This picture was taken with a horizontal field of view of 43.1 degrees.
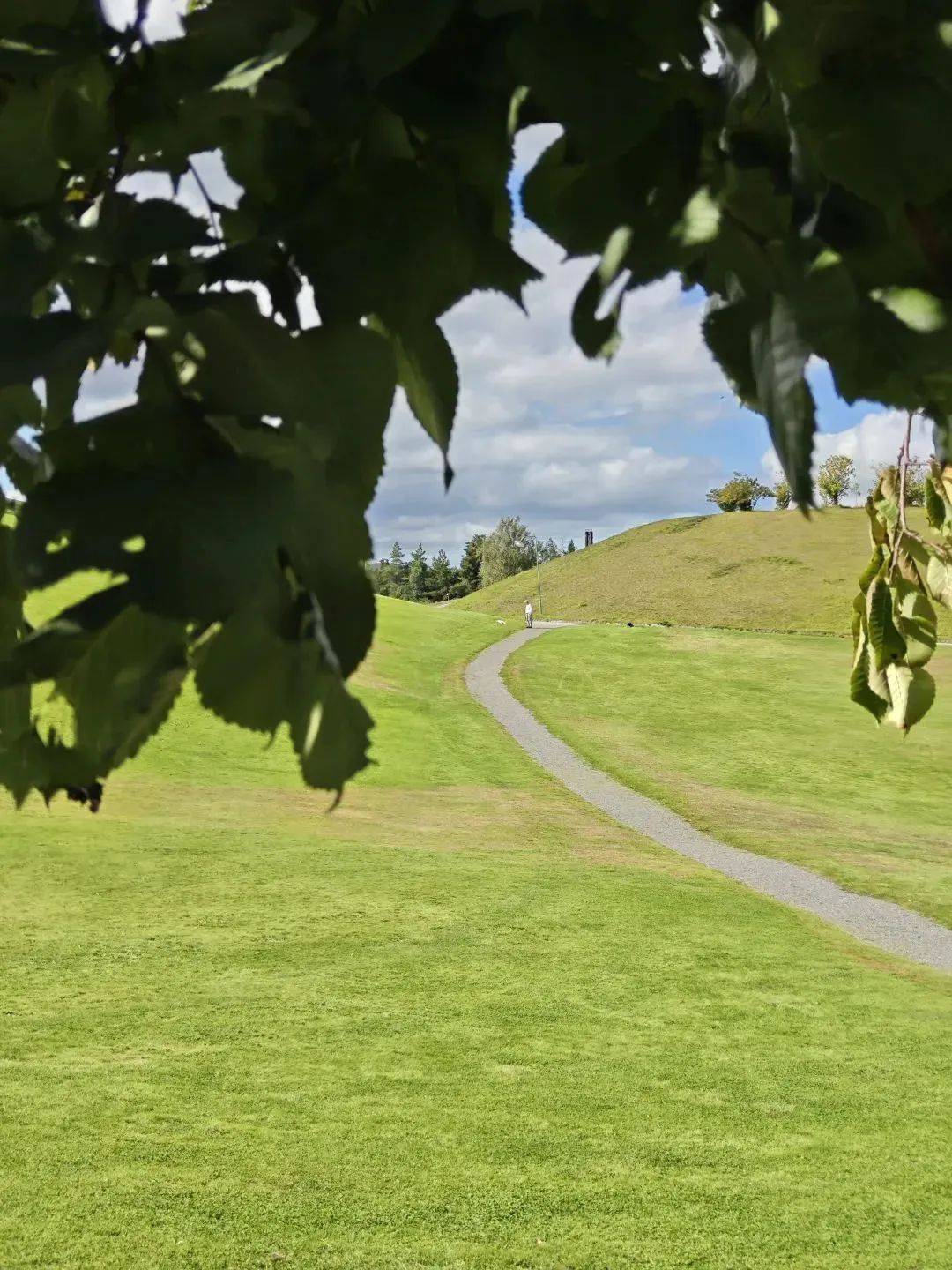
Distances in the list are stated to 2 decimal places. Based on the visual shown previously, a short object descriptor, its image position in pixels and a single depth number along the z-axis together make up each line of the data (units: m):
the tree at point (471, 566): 104.88
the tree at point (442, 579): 108.19
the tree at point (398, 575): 107.62
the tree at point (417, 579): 109.06
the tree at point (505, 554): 97.75
